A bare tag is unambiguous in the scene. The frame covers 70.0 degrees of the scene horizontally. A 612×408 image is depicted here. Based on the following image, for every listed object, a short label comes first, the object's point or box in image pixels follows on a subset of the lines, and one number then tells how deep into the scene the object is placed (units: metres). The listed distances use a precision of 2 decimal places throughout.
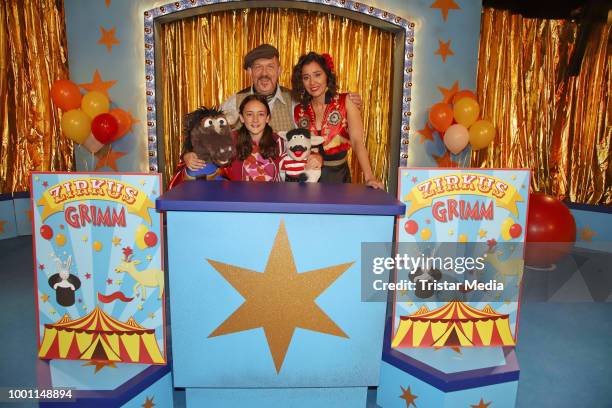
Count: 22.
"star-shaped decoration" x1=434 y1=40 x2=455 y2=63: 4.07
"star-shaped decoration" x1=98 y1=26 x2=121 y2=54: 3.90
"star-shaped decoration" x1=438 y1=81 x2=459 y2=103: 4.13
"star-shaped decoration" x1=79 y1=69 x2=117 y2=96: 3.94
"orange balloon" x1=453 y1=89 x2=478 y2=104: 3.90
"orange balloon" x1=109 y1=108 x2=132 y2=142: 3.82
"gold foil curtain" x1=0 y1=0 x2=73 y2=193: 4.13
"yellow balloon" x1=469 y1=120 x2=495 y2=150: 3.79
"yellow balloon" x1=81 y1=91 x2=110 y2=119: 3.71
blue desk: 1.40
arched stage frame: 3.90
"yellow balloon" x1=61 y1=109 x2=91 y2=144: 3.60
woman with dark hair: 2.48
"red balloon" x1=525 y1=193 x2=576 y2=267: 3.47
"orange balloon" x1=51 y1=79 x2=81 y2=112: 3.69
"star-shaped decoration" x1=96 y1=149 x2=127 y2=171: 4.02
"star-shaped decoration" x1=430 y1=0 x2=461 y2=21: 4.03
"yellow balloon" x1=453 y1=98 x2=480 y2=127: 3.77
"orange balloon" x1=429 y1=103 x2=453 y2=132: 3.87
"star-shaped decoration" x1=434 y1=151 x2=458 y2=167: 4.14
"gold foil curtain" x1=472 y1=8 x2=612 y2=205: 4.30
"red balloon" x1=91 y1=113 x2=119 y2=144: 3.65
